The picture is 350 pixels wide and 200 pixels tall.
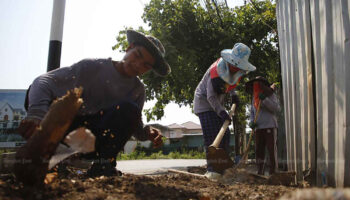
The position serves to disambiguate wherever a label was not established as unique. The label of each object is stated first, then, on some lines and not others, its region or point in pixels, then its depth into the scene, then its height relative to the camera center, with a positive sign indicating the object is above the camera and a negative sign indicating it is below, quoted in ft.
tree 24.47 +9.01
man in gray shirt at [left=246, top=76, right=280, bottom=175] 14.79 +0.92
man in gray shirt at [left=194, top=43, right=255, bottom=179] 11.40 +2.00
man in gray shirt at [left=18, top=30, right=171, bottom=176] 7.58 +1.20
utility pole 10.59 +3.78
